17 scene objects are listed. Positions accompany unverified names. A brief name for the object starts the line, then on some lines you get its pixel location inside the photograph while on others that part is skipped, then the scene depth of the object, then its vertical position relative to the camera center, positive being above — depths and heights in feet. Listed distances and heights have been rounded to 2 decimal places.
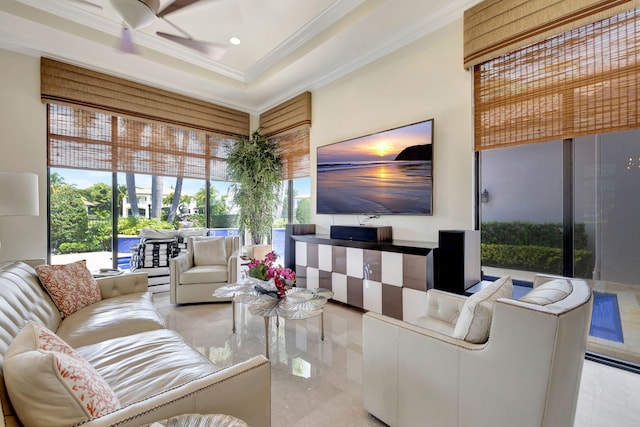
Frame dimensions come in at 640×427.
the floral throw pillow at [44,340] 3.09 -1.43
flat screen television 9.90 +1.50
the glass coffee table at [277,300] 7.13 -2.46
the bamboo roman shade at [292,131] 14.61 +4.42
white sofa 2.73 -2.34
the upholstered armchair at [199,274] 11.33 -2.51
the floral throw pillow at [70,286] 6.73 -1.84
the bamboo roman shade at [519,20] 6.56 +4.82
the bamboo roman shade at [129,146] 12.23 +3.22
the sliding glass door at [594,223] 7.00 -0.34
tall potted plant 16.26 +1.71
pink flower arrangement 7.93 -1.78
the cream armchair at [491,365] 3.32 -2.08
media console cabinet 8.80 -2.18
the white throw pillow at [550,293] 3.75 -1.16
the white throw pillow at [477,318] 3.97 -1.53
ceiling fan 6.33 +4.87
